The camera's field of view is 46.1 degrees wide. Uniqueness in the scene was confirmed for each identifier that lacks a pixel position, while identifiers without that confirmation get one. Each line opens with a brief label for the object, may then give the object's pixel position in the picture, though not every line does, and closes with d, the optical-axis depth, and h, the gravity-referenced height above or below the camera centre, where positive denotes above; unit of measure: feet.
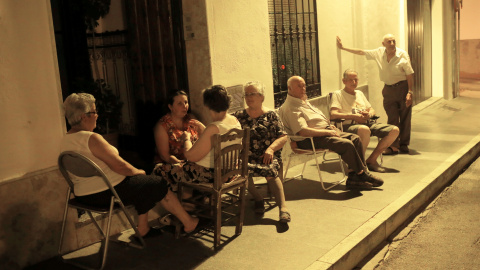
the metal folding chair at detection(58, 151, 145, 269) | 14.11 -3.05
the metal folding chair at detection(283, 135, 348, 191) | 21.35 -4.25
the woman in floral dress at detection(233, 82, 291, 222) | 18.78 -3.03
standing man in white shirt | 27.25 -2.61
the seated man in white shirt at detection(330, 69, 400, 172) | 23.79 -3.40
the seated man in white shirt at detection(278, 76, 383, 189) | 21.04 -3.59
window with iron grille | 26.22 -0.19
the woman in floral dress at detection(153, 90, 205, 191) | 17.74 -2.61
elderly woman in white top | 14.48 -3.12
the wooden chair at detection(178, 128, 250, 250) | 15.67 -3.77
